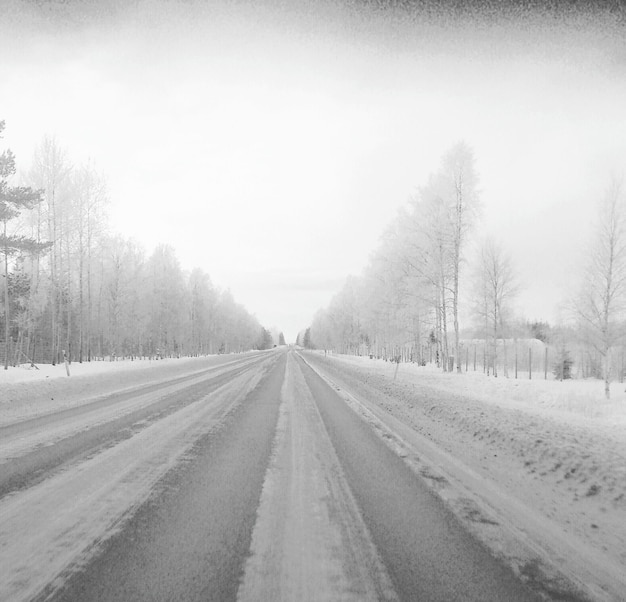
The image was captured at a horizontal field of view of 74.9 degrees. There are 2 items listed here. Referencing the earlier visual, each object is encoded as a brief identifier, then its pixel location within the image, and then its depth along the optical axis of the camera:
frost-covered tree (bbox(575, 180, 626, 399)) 19.00
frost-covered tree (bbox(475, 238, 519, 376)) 29.55
